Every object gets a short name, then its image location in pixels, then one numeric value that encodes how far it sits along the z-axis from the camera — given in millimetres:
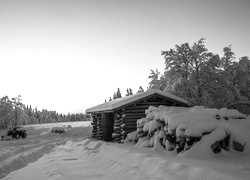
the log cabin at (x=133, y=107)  13781
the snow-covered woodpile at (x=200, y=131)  7582
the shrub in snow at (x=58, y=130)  31803
